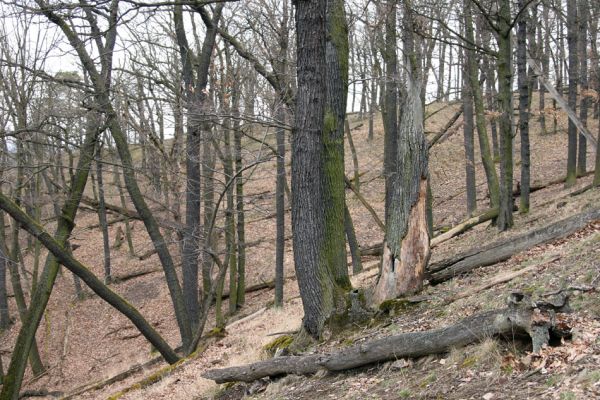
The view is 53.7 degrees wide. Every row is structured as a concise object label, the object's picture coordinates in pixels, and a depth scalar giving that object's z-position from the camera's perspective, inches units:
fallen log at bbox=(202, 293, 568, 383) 192.1
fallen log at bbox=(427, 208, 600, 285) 352.2
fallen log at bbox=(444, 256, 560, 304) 293.4
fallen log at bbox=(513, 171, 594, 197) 826.8
